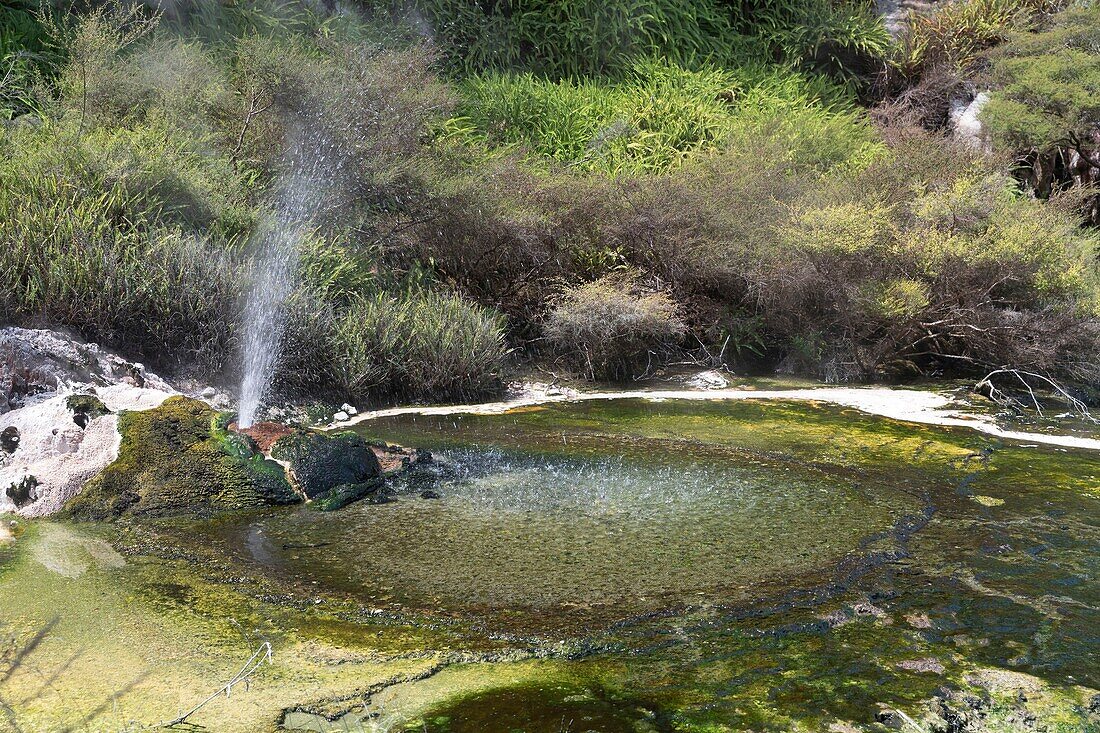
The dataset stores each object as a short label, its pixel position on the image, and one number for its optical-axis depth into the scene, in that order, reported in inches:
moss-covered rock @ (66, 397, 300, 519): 226.7
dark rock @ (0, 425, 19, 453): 235.6
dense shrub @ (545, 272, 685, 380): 434.3
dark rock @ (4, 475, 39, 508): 222.4
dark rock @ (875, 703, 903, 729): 129.9
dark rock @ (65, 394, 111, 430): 244.6
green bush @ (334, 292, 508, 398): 371.2
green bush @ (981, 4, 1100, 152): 536.7
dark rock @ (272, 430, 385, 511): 239.3
